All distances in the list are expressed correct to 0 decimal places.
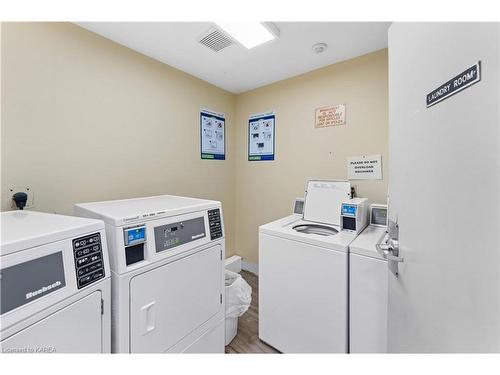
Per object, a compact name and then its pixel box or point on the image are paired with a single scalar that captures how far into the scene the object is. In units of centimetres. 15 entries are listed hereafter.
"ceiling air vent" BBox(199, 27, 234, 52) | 149
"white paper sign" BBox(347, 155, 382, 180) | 184
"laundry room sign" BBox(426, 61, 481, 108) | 47
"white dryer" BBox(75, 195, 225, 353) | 92
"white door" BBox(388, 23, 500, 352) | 45
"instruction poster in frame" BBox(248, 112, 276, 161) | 243
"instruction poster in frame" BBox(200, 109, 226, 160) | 229
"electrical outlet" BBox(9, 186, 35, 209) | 119
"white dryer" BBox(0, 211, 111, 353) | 60
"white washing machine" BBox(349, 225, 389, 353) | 118
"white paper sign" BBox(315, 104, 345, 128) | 199
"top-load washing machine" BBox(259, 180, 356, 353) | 131
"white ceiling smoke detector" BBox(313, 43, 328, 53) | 168
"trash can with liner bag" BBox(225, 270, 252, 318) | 163
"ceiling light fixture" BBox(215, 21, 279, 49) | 139
